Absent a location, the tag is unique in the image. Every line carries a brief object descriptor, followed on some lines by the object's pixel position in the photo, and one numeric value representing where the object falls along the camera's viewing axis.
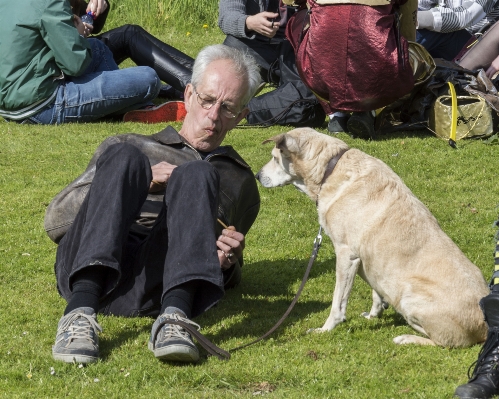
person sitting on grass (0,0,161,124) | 17.75
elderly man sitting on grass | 8.34
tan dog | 8.88
